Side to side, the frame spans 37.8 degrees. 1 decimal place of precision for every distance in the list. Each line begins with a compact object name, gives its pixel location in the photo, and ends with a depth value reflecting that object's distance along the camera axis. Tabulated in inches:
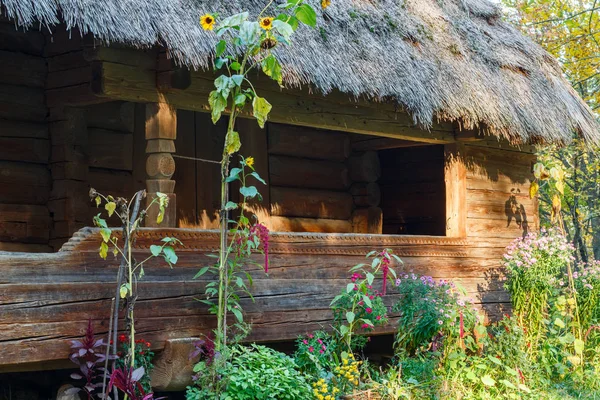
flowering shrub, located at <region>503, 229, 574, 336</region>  339.6
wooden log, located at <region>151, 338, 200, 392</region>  235.3
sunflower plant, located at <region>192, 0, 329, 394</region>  220.2
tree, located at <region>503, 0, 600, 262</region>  559.8
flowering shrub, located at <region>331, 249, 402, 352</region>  266.4
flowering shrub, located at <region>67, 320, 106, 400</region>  210.7
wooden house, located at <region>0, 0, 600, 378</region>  223.9
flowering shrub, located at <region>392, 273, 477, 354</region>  287.4
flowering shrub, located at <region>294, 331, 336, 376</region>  261.7
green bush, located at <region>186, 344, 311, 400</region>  225.0
